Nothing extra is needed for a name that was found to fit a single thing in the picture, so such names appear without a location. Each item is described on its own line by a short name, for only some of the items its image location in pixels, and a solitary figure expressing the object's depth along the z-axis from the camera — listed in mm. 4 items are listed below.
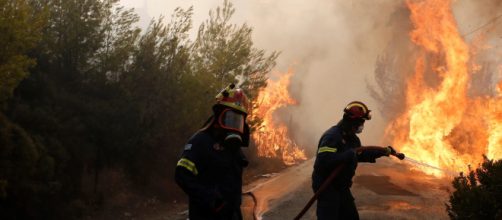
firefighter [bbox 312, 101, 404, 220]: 5031
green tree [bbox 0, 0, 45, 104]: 9391
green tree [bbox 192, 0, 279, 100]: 17959
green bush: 4969
